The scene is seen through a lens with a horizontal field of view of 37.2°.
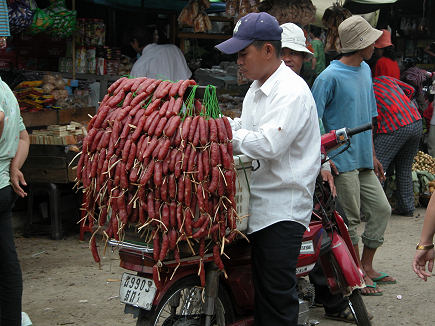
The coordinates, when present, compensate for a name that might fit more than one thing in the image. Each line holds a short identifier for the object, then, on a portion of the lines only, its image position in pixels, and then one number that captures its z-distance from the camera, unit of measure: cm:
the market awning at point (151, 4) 948
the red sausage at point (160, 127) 292
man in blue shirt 506
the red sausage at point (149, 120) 296
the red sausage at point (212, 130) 295
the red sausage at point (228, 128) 304
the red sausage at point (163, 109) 298
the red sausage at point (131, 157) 294
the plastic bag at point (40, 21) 759
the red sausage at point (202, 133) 292
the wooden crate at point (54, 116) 738
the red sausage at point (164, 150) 288
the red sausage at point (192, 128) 292
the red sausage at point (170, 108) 297
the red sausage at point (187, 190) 289
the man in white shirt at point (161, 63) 868
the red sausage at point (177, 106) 298
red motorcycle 322
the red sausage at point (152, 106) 300
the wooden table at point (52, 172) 687
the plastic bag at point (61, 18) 786
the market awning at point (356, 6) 877
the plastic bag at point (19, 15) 688
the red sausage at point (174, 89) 306
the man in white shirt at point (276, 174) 327
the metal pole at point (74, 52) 854
